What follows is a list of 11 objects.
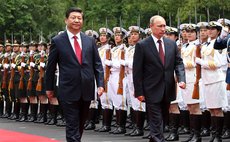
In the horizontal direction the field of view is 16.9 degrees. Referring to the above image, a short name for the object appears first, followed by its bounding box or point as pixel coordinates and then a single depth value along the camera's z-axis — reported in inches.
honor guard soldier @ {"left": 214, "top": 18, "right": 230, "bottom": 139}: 448.1
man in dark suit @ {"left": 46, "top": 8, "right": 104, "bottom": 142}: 377.1
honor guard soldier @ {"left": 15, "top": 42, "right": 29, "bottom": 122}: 736.3
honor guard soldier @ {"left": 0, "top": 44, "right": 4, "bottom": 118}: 801.6
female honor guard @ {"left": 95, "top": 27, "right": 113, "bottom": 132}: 597.4
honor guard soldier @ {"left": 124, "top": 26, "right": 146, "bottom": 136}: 553.0
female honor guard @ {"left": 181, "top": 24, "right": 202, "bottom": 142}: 492.5
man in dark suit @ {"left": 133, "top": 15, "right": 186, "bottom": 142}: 399.9
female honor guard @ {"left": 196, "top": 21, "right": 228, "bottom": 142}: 482.3
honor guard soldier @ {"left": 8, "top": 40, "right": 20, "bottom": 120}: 759.1
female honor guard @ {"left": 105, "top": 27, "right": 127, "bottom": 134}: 579.2
